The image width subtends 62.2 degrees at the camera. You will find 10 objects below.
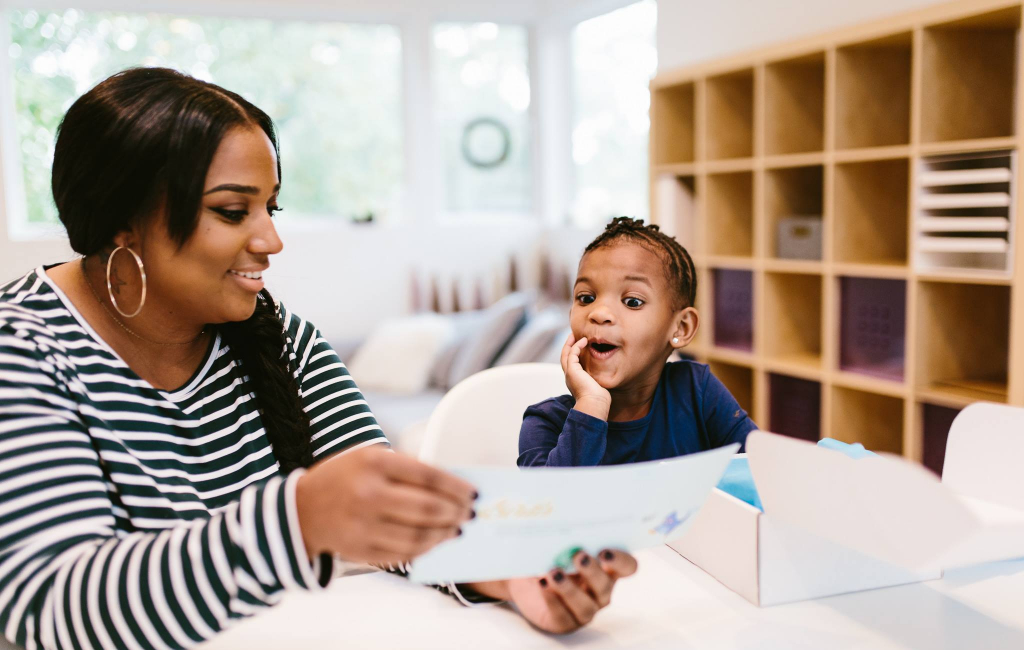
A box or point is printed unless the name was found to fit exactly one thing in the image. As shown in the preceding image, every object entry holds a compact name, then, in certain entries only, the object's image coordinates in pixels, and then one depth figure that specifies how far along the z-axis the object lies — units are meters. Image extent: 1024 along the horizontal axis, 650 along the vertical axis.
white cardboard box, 0.70
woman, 0.67
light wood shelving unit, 2.13
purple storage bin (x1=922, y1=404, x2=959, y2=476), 2.17
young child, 1.21
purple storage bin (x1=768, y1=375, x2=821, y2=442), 2.63
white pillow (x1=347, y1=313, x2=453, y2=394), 3.83
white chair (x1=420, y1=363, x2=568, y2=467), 1.35
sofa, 3.36
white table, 0.83
